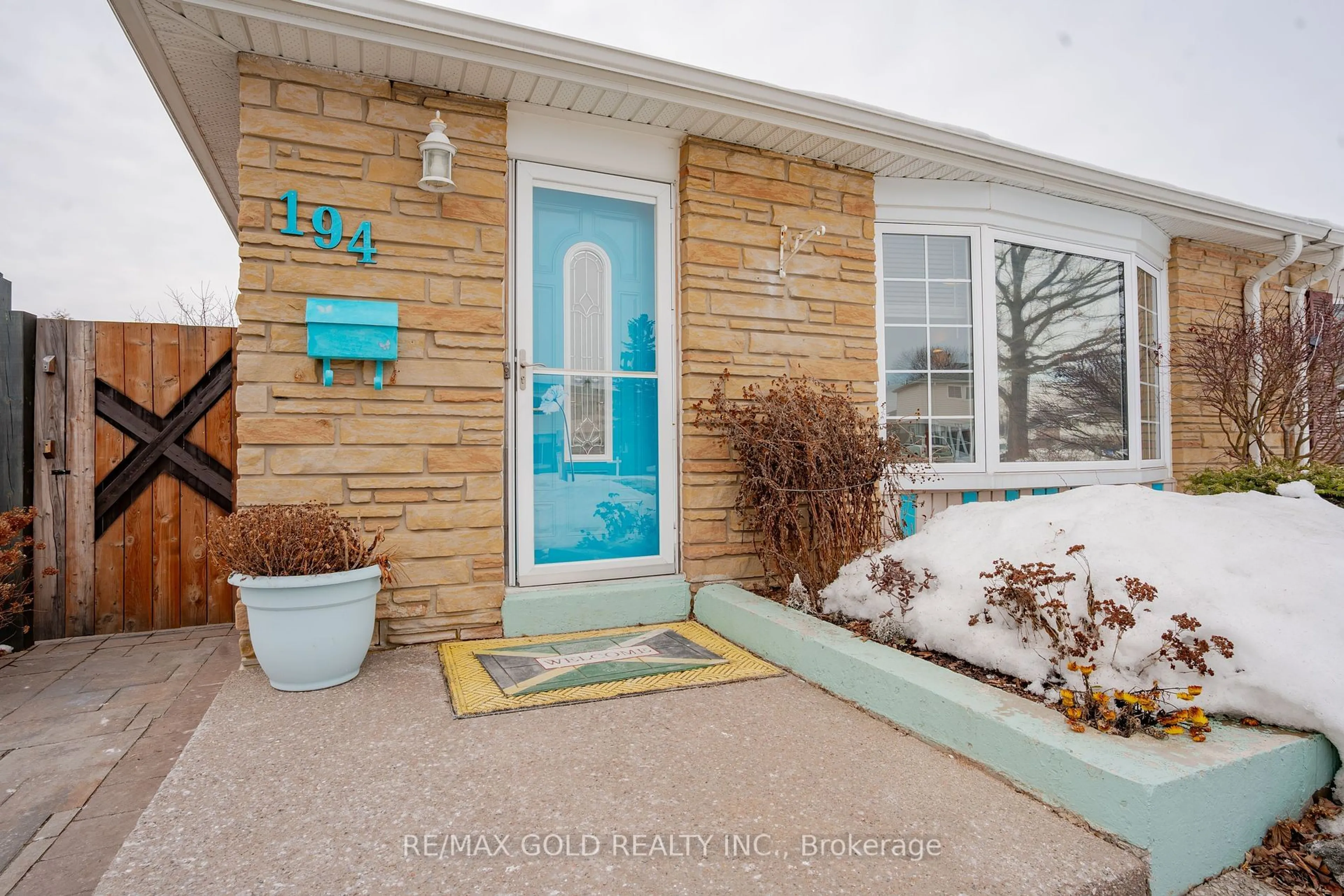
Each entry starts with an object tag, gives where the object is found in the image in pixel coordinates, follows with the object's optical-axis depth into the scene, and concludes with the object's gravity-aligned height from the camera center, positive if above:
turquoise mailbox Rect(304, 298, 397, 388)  2.95 +0.55
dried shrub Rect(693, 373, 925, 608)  3.34 -0.11
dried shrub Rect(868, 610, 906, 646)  2.79 -0.73
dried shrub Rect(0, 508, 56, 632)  3.28 -0.53
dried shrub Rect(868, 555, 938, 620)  2.82 -0.55
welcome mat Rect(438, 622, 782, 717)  2.53 -0.89
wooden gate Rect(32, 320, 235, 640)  3.69 -0.09
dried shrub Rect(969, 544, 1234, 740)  1.86 -0.59
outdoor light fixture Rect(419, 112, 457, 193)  3.02 +1.34
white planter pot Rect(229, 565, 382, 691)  2.49 -0.63
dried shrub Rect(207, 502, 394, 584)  2.53 -0.33
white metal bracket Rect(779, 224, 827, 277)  3.86 +1.20
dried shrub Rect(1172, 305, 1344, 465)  4.81 +0.53
